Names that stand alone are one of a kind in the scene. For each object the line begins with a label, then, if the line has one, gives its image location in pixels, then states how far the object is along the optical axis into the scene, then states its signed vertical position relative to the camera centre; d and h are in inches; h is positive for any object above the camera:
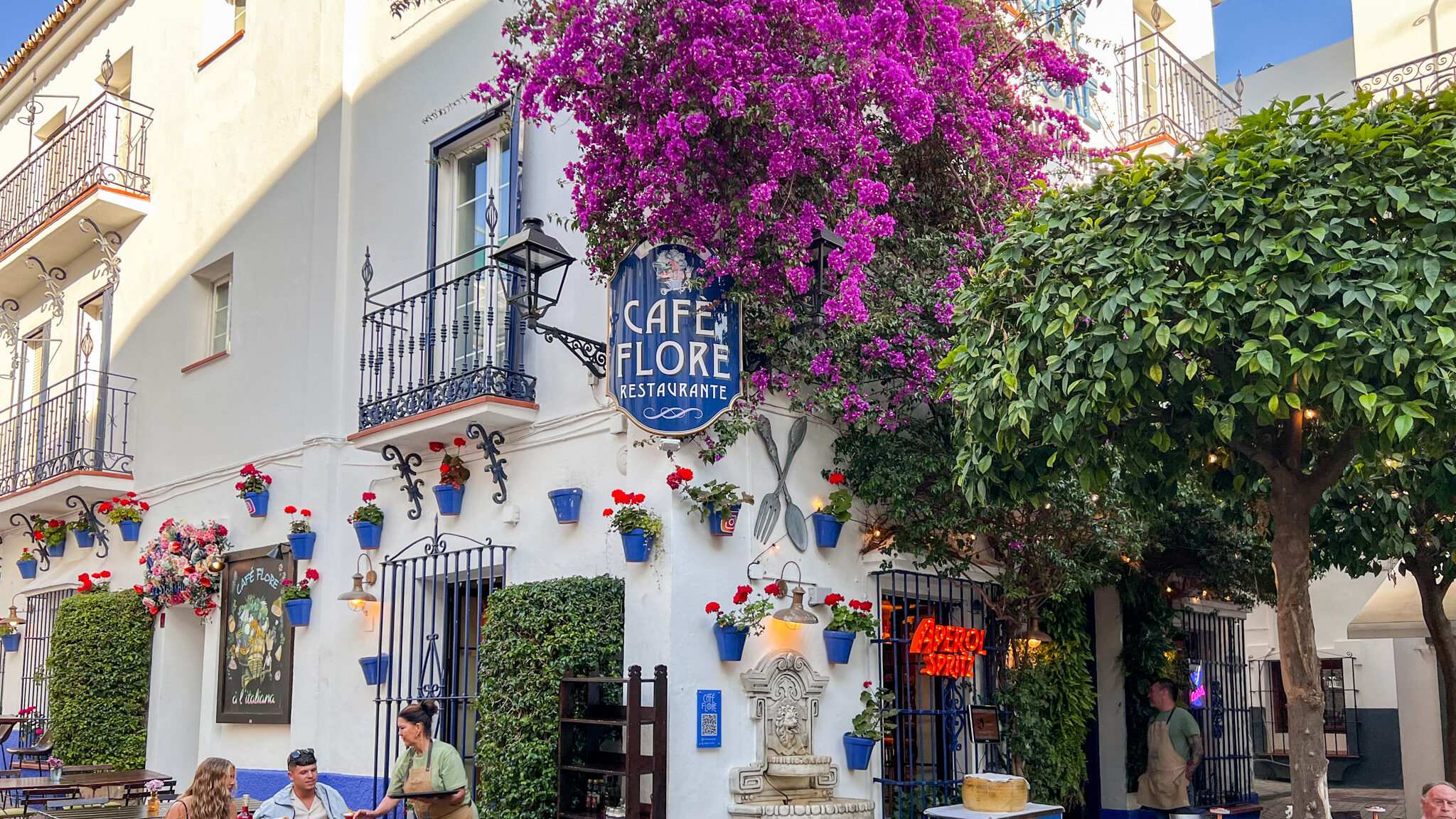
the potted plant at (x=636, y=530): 311.1 +22.0
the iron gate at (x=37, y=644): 545.6 -9.7
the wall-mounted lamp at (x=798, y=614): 322.7 +1.5
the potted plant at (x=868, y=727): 341.7 -29.3
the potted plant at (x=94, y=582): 511.8 +15.7
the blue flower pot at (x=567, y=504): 339.6 +31.0
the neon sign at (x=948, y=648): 362.9 -8.0
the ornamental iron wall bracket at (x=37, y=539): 560.4 +36.2
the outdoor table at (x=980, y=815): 299.4 -45.9
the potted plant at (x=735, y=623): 314.8 -0.8
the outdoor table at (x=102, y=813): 325.7 -50.0
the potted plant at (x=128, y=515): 506.0 +41.8
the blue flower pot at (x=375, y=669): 380.8 -14.4
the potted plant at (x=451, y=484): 375.6 +40.2
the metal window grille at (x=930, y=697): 366.0 -23.6
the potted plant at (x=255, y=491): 433.4 +44.1
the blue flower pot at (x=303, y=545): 411.5 +24.6
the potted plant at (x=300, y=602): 408.2 +6.0
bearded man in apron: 427.2 -43.9
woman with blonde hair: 253.6 -34.6
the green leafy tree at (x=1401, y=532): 332.5 +24.3
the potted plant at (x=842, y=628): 340.8 -2.2
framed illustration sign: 417.1 -7.6
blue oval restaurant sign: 317.7 +70.0
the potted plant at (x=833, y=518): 346.9 +28.0
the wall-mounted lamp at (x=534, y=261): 314.3 +89.9
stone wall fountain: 318.0 -33.7
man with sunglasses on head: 276.1 -38.7
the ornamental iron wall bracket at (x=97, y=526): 530.0 +39.4
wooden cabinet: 295.4 -30.0
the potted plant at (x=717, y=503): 315.3 +28.9
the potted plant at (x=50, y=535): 550.6 +37.7
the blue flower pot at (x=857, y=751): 341.4 -35.1
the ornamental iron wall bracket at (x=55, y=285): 609.6 +161.2
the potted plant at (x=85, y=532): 529.0 +36.8
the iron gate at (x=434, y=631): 370.6 -3.2
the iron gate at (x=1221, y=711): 487.5 -35.7
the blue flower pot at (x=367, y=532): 398.3 +27.6
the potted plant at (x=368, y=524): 398.0 +30.2
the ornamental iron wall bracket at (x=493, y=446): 365.4 +49.9
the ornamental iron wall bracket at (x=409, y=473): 389.4 +45.2
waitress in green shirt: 299.3 -35.8
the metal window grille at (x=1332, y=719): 695.1 -55.3
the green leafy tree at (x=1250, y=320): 224.7 +55.8
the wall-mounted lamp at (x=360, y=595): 385.4 +7.8
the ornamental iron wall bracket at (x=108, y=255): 556.7 +160.3
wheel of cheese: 306.5 -41.9
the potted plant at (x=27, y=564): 573.0 +25.7
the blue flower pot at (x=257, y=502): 434.6 +40.5
